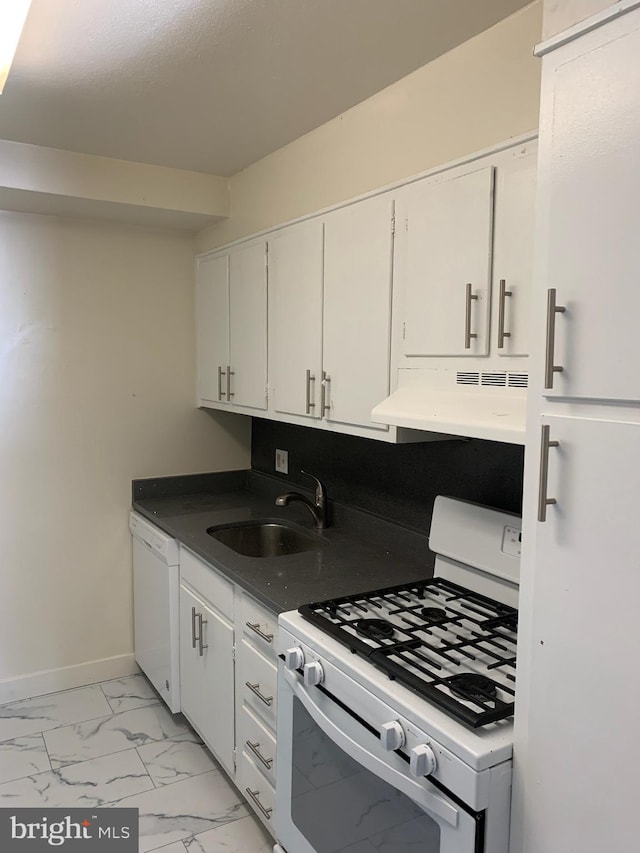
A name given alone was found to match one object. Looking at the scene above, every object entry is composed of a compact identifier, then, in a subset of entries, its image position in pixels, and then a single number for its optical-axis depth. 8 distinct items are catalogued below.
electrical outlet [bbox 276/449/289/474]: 3.17
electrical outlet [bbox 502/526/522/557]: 1.73
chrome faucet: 2.70
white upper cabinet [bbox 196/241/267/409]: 2.65
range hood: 1.42
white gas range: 1.21
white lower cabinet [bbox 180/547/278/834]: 2.00
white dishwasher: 2.70
